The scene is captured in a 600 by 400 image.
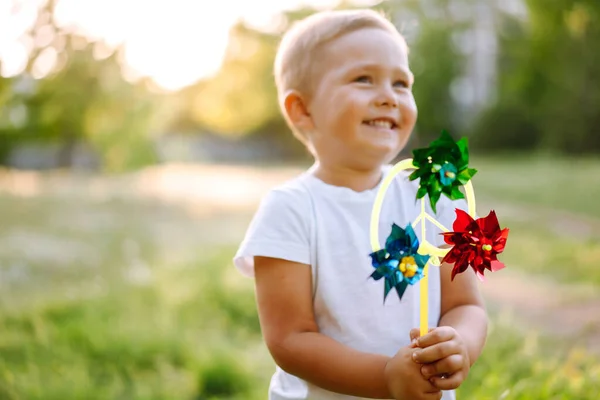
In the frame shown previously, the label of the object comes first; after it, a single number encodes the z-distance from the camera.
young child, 1.51
